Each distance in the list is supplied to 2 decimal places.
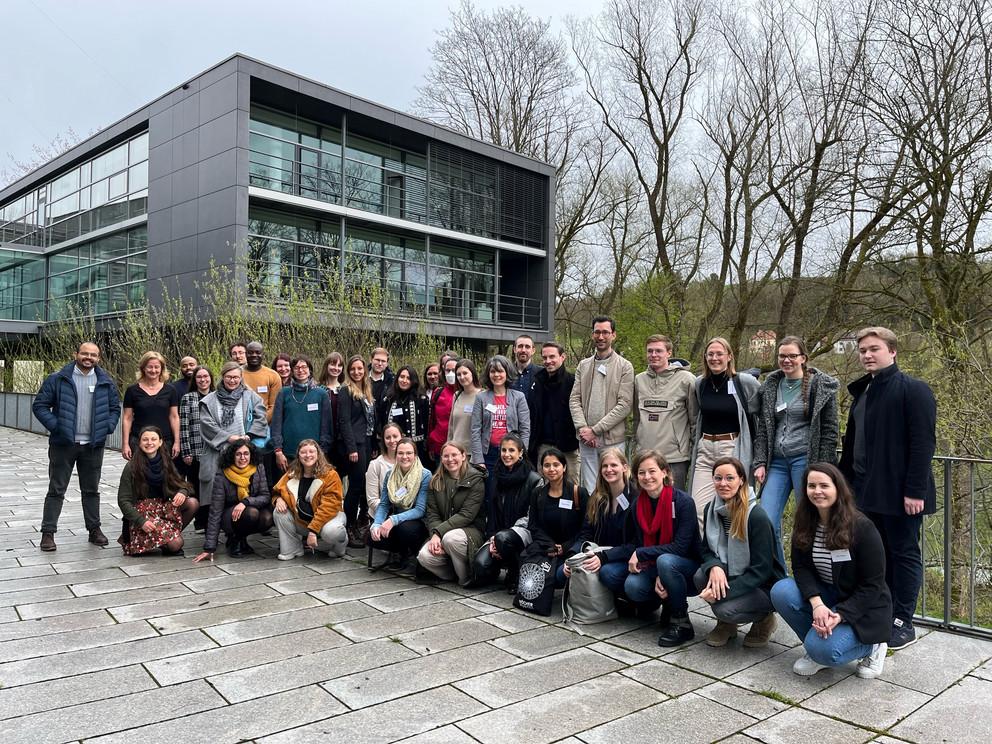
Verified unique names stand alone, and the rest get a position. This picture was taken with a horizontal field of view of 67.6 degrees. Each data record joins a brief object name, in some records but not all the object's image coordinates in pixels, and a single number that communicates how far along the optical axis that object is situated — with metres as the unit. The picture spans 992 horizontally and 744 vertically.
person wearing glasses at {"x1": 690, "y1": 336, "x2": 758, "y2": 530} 5.43
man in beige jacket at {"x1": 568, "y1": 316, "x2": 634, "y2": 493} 6.24
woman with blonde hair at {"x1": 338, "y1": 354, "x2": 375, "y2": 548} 7.36
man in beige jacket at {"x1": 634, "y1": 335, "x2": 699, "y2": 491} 5.83
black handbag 5.28
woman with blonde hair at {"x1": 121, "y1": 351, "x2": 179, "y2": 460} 7.21
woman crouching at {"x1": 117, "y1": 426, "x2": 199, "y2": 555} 6.84
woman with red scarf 4.75
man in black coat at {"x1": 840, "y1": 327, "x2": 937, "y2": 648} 4.32
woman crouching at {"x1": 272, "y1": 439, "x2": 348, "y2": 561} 6.70
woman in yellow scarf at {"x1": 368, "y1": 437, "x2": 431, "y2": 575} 6.27
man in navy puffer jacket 6.95
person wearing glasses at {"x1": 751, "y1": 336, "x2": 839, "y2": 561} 5.02
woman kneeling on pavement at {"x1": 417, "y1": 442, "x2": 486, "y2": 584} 5.94
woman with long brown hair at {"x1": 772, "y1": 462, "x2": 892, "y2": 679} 4.02
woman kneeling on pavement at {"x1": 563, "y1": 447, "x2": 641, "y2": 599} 5.05
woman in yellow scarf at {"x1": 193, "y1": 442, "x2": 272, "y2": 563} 6.79
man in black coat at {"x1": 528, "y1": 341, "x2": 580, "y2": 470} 6.68
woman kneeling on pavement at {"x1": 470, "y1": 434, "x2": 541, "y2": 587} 5.78
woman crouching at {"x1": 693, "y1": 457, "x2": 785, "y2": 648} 4.49
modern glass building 19.17
